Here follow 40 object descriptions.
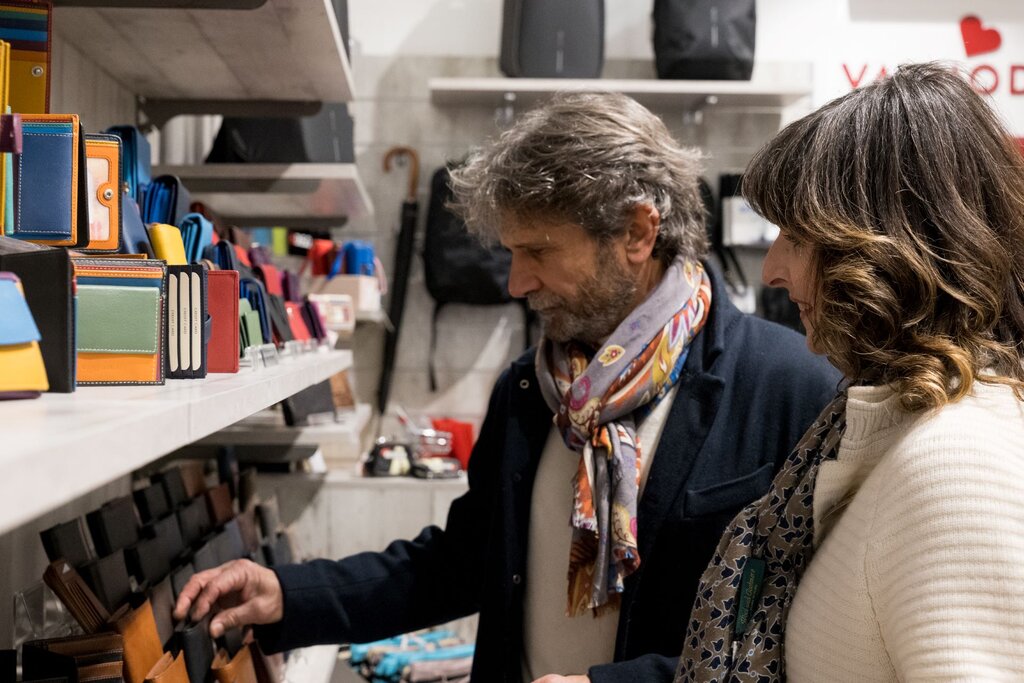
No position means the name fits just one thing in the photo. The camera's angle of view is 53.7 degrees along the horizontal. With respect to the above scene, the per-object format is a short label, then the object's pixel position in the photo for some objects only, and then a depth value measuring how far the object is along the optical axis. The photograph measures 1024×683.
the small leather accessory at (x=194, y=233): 1.37
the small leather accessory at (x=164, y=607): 1.44
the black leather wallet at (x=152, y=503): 1.66
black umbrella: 4.48
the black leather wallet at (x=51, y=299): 0.79
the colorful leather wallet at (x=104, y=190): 1.03
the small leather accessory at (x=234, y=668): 1.50
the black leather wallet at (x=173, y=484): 1.79
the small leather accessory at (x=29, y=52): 1.07
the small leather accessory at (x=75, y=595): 1.20
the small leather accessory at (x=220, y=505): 1.97
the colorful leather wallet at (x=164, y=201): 1.38
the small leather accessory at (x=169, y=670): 1.25
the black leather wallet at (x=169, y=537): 1.59
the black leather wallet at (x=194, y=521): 1.77
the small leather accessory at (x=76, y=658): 1.13
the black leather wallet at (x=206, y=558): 1.68
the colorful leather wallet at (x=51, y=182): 0.94
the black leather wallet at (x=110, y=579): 1.28
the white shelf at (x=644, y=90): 4.14
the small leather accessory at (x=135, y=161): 1.32
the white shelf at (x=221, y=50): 1.65
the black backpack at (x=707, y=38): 4.17
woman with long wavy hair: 0.86
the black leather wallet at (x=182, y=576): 1.54
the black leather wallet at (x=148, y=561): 1.45
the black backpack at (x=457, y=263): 4.32
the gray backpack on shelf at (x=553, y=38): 4.12
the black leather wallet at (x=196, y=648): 1.42
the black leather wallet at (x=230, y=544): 1.85
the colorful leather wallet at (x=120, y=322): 0.92
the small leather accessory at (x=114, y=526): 1.44
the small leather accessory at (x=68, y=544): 1.26
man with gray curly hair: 1.63
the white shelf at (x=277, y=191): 2.34
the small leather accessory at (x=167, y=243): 1.20
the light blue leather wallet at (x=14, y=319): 0.71
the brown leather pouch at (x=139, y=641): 1.25
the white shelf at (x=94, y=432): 0.50
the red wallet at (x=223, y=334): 1.20
